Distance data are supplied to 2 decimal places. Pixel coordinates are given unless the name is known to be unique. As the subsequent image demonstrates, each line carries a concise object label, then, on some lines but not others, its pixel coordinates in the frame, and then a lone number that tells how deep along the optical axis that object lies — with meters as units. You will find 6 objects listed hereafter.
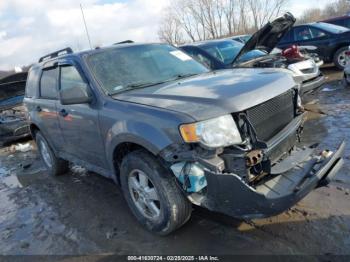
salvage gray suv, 2.83
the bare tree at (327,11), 54.32
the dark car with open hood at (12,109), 9.08
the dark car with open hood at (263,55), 7.35
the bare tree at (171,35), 47.37
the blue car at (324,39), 11.38
